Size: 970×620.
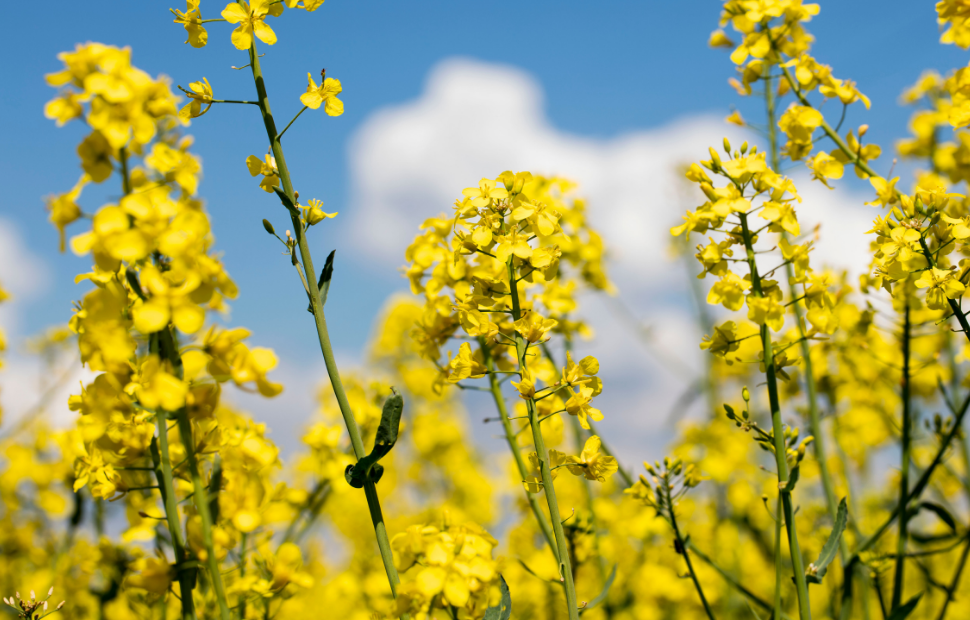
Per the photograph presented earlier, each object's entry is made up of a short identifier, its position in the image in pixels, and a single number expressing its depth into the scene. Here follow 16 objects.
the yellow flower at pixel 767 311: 0.86
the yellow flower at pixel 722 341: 0.90
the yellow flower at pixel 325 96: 0.85
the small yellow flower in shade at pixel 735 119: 1.01
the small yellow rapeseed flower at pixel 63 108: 0.79
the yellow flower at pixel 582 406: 0.84
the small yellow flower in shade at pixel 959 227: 0.87
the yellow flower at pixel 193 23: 0.86
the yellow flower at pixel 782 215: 0.87
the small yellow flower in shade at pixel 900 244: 0.88
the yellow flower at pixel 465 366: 0.85
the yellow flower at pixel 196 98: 0.85
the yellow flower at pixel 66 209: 0.79
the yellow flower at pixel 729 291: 0.87
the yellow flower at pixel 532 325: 0.84
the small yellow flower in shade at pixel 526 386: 0.83
